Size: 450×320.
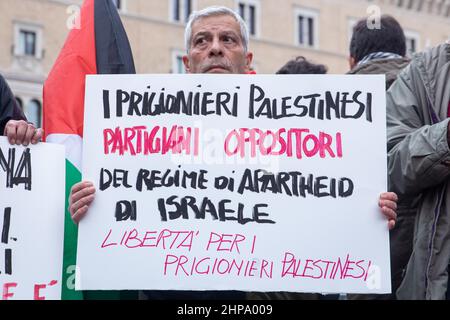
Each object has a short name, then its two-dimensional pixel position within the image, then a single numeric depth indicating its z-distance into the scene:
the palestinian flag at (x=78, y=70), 2.68
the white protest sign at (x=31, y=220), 2.41
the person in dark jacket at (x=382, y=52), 2.89
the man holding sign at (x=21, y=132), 2.49
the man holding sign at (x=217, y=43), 2.82
